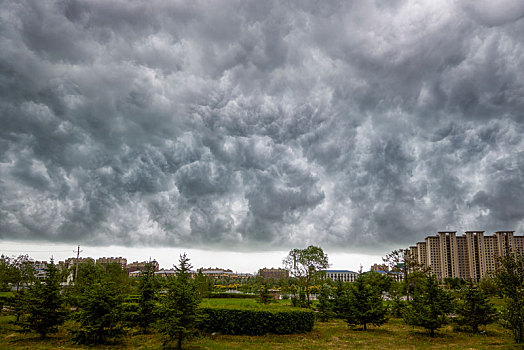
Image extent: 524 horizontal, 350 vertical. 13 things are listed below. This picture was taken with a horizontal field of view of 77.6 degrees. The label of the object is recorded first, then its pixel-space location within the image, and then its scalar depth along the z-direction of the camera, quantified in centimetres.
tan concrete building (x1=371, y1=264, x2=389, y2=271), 4605
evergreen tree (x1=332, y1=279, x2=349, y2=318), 2647
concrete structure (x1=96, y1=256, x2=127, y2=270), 18408
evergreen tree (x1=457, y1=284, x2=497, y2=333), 2225
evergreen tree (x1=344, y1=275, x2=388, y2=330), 2386
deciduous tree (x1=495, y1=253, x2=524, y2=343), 1742
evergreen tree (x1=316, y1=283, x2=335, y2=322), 2978
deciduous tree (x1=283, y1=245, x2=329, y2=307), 4456
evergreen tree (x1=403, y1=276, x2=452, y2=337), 2136
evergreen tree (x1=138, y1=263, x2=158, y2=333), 2114
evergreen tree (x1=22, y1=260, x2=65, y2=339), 1778
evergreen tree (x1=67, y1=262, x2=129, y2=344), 1675
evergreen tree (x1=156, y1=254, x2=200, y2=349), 1541
